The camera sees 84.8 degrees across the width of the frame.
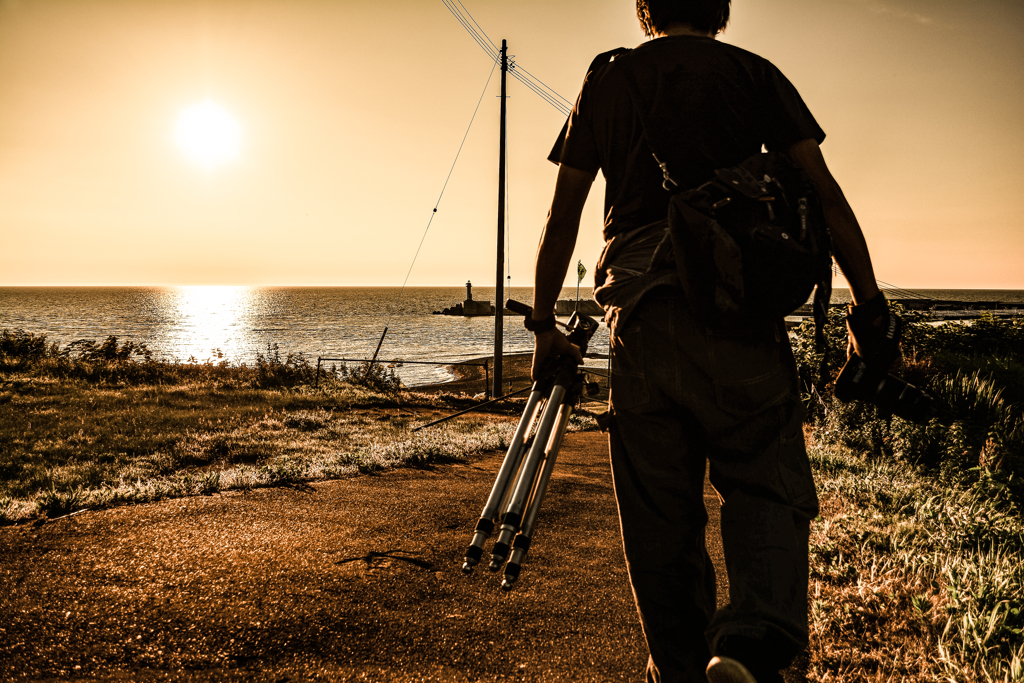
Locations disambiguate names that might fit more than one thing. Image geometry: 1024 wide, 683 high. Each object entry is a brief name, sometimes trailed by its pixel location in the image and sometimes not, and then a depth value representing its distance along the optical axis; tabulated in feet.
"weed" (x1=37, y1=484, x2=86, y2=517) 14.79
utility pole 57.36
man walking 4.09
